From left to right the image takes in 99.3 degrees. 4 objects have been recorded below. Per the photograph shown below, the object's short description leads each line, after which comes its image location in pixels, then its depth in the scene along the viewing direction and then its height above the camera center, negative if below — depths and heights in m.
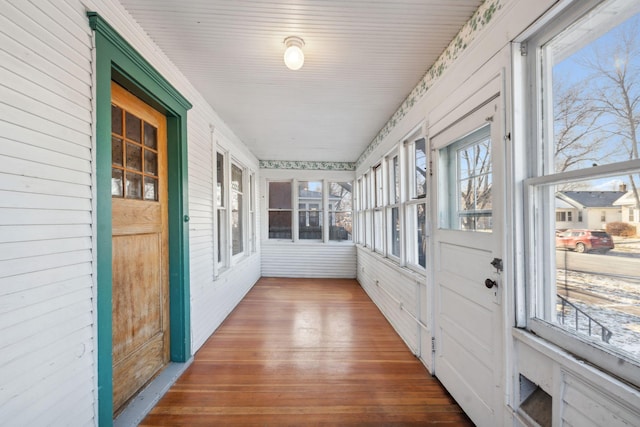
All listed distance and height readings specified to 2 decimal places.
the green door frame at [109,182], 1.45 +0.25
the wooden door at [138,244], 1.79 -0.19
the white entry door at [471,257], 1.52 -0.28
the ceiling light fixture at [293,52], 1.88 +1.14
